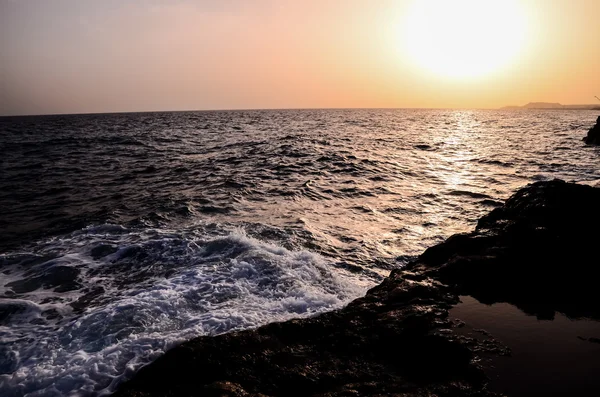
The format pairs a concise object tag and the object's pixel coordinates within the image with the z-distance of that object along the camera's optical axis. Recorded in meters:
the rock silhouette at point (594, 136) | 29.66
